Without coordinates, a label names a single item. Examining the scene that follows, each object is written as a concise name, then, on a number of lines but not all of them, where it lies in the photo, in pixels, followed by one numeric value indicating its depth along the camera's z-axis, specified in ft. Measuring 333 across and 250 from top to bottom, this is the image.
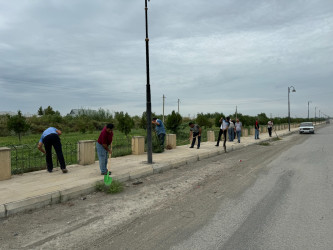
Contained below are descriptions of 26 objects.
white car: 95.91
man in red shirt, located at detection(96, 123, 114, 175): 20.56
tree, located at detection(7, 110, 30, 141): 64.10
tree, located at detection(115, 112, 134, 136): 68.80
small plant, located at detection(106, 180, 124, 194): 18.11
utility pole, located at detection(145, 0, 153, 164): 27.17
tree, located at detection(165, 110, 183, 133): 70.85
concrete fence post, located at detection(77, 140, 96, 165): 26.18
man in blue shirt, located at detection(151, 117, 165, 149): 36.29
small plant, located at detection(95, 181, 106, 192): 18.54
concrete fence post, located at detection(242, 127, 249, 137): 76.84
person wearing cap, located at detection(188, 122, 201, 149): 42.88
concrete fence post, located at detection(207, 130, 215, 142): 57.26
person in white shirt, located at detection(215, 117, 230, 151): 42.06
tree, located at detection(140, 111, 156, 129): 84.10
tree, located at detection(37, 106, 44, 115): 169.02
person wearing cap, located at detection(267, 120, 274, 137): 73.92
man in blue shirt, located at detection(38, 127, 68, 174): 21.89
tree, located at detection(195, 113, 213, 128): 114.73
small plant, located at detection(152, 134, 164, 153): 35.73
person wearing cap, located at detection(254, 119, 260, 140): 63.70
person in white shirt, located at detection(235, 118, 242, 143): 55.06
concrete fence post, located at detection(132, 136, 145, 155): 34.37
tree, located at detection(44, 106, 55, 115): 148.15
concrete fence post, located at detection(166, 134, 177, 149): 41.18
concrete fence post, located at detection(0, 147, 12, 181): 19.91
